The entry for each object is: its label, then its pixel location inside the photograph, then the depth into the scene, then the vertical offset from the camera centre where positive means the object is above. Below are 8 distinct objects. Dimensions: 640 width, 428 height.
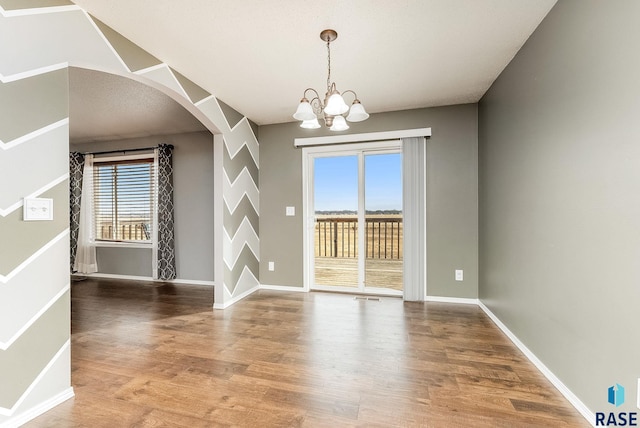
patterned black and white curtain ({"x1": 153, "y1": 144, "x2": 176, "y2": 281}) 4.48 -0.01
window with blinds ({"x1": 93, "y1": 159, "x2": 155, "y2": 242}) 4.74 +0.32
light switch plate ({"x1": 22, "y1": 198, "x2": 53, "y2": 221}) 1.47 +0.05
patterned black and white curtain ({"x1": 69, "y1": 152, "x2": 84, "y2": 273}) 4.87 +0.44
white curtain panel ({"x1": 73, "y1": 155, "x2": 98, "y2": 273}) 4.86 -0.22
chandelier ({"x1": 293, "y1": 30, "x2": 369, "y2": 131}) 1.85 +0.75
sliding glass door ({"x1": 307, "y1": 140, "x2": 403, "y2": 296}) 3.78 +0.16
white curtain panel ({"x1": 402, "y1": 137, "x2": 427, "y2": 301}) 3.50 -0.05
